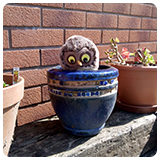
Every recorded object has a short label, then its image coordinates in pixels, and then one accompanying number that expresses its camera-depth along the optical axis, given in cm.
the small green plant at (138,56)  155
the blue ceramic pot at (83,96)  101
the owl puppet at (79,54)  105
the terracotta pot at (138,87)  146
